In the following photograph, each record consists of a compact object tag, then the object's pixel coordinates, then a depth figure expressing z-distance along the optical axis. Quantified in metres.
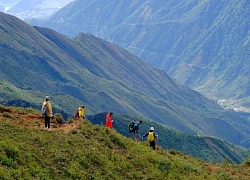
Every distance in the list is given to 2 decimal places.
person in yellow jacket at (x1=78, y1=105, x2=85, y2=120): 57.00
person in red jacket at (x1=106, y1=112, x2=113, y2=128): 56.74
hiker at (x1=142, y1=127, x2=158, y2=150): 51.25
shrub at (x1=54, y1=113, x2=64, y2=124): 50.45
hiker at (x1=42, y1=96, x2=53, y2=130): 43.75
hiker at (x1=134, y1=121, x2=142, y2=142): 56.02
